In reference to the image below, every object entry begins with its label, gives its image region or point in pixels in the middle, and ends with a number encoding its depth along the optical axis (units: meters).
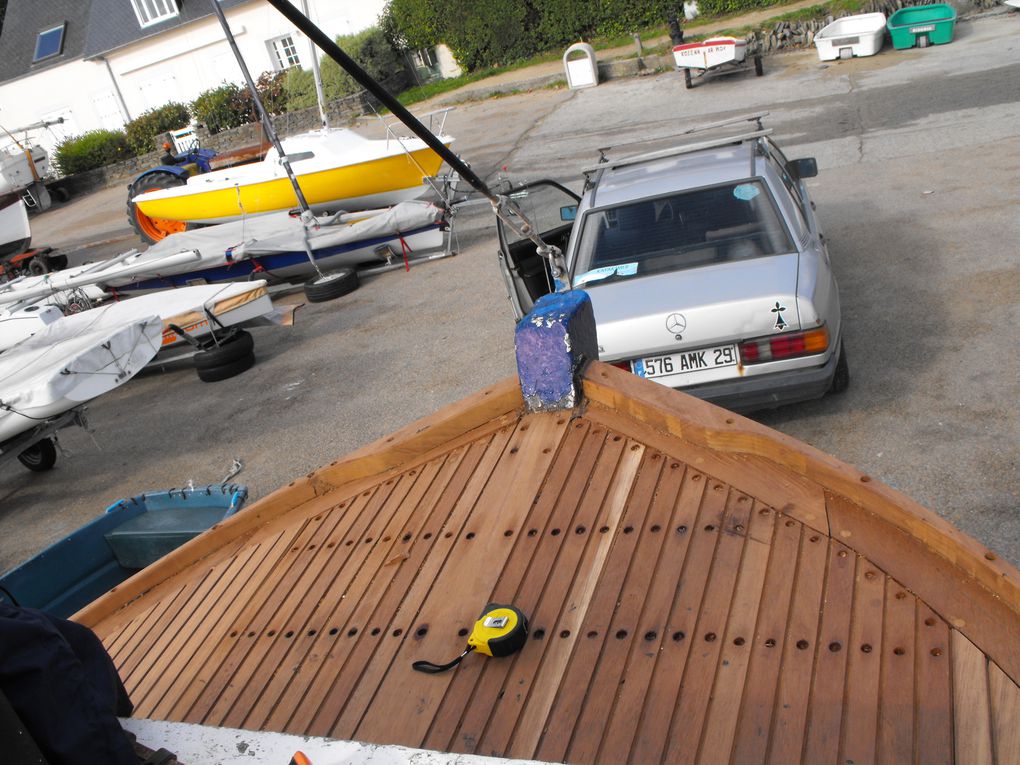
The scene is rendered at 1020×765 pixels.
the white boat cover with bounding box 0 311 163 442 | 8.34
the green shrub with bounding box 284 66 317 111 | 30.81
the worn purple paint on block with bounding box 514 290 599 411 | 3.99
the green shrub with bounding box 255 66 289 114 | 31.81
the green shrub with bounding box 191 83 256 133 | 32.22
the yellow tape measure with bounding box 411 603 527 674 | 3.17
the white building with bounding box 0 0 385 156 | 33.19
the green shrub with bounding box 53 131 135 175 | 33.06
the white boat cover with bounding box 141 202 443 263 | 13.62
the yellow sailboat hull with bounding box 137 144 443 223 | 15.45
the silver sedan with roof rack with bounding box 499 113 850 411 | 6.01
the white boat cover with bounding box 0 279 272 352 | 11.05
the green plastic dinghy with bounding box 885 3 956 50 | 19.81
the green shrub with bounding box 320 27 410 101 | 30.09
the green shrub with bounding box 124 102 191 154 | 33.28
